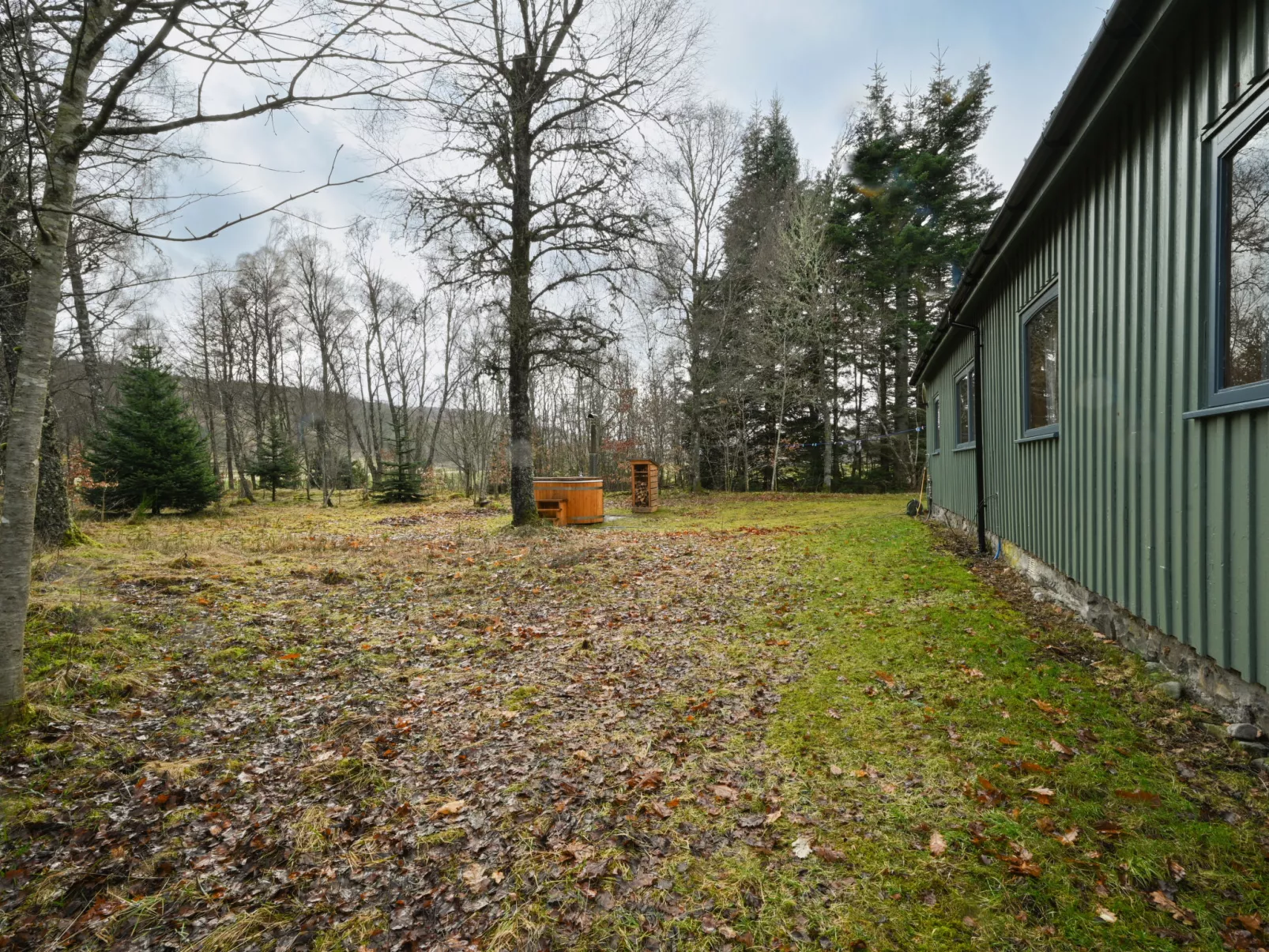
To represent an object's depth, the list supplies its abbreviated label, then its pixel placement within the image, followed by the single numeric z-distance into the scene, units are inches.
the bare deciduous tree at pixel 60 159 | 100.1
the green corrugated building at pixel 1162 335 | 98.0
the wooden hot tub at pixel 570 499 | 474.6
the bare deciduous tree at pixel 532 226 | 386.0
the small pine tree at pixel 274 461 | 816.9
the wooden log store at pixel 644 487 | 600.4
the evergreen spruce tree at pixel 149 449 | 510.0
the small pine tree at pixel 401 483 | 772.0
